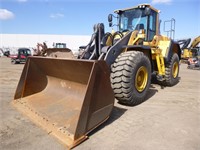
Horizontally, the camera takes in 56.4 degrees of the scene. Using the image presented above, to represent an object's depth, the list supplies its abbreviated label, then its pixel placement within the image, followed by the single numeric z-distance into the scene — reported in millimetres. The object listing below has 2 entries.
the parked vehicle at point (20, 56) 18091
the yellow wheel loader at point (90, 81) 2738
